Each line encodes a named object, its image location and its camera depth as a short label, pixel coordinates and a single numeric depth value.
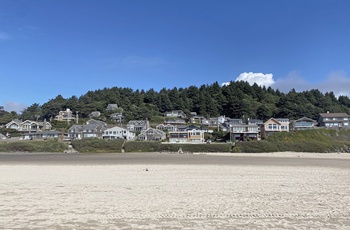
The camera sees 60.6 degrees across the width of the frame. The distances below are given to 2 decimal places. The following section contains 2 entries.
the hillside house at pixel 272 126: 80.31
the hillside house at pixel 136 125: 95.73
